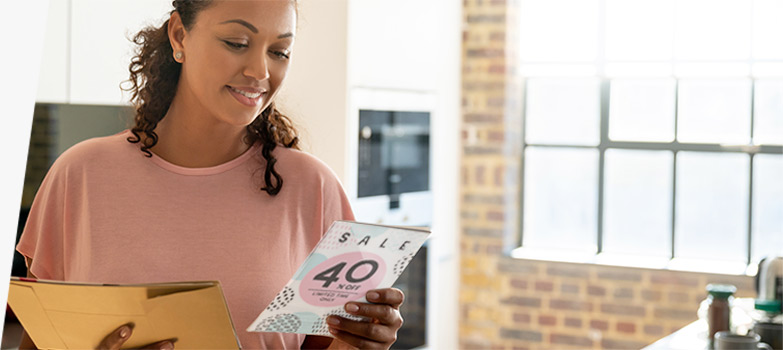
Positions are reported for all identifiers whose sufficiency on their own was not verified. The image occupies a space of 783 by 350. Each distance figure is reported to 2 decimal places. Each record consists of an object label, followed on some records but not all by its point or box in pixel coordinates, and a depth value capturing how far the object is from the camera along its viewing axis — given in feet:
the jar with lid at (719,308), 7.20
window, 12.85
